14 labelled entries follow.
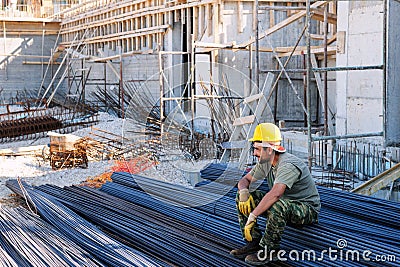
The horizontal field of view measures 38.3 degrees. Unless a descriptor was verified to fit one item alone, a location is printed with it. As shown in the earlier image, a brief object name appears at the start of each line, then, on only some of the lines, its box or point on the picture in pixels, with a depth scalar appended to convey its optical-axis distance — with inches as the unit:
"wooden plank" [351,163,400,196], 332.5
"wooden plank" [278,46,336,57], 587.6
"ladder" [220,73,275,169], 475.5
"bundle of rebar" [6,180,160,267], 230.2
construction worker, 216.1
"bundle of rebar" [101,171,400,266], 229.1
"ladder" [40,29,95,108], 1127.6
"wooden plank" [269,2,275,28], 735.7
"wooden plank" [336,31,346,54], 481.4
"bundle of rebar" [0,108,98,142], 815.7
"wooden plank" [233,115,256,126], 476.7
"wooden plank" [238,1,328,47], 562.7
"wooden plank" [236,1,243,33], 732.0
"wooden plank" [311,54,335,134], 512.1
